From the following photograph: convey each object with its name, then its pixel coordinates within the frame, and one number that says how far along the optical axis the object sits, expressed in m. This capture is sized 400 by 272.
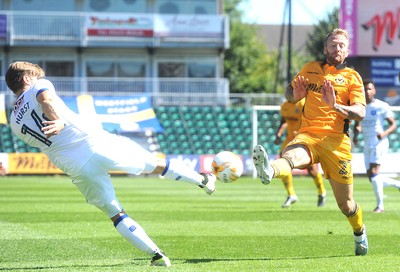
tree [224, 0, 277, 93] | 71.38
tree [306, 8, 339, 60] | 64.18
